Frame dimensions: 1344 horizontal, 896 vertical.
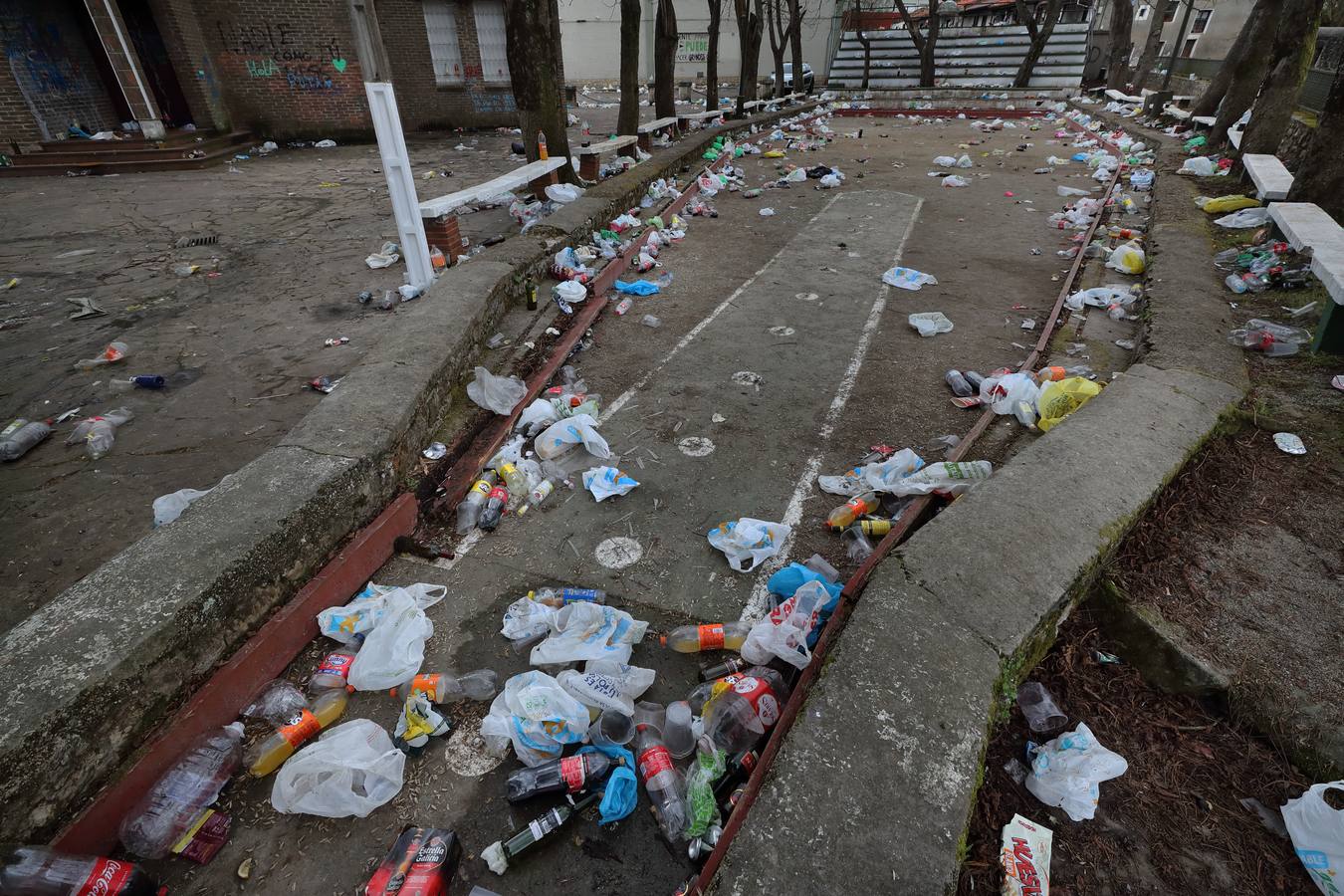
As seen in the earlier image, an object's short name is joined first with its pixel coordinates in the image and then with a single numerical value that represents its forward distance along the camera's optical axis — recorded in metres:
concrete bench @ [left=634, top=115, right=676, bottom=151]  10.59
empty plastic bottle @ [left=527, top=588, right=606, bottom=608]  2.76
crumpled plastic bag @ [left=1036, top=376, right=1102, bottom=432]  3.69
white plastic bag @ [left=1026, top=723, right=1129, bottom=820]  1.88
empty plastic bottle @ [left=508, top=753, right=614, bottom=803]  2.05
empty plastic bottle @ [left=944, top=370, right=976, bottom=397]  4.36
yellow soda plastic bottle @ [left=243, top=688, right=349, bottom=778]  2.17
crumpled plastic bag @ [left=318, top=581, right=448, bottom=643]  2.60
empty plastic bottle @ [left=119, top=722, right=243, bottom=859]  1.92
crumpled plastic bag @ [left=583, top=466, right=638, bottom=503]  3.41
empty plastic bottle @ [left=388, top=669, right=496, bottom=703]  2.39
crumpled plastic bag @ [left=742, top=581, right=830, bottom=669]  2.36
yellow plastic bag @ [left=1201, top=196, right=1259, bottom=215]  6.67
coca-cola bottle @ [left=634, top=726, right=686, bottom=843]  2.00
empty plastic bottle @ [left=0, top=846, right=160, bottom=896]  1.62
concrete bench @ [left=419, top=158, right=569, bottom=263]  5.40
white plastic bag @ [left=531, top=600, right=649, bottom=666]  2.46
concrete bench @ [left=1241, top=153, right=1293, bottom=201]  5.78
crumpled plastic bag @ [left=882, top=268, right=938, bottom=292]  6.20
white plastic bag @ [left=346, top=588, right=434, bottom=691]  2.43
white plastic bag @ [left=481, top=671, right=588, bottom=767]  2.18
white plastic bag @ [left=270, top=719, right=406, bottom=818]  2.02
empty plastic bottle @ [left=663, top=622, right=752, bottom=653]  2.56
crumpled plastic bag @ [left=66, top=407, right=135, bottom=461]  3.58
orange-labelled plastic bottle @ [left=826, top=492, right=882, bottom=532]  3.18
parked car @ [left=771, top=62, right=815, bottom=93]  23.93
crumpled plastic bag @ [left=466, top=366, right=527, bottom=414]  4.02
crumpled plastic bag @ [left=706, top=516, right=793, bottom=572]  3.00
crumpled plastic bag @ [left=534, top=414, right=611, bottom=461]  3.73
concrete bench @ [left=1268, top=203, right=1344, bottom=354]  3.63
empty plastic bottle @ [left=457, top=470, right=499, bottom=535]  3.27
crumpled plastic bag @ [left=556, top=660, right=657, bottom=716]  2.29
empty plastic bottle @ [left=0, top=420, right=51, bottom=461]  3.53
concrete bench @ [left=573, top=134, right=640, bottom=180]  8.36
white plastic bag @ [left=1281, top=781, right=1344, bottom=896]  1.66
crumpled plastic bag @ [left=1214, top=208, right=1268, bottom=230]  6.08
